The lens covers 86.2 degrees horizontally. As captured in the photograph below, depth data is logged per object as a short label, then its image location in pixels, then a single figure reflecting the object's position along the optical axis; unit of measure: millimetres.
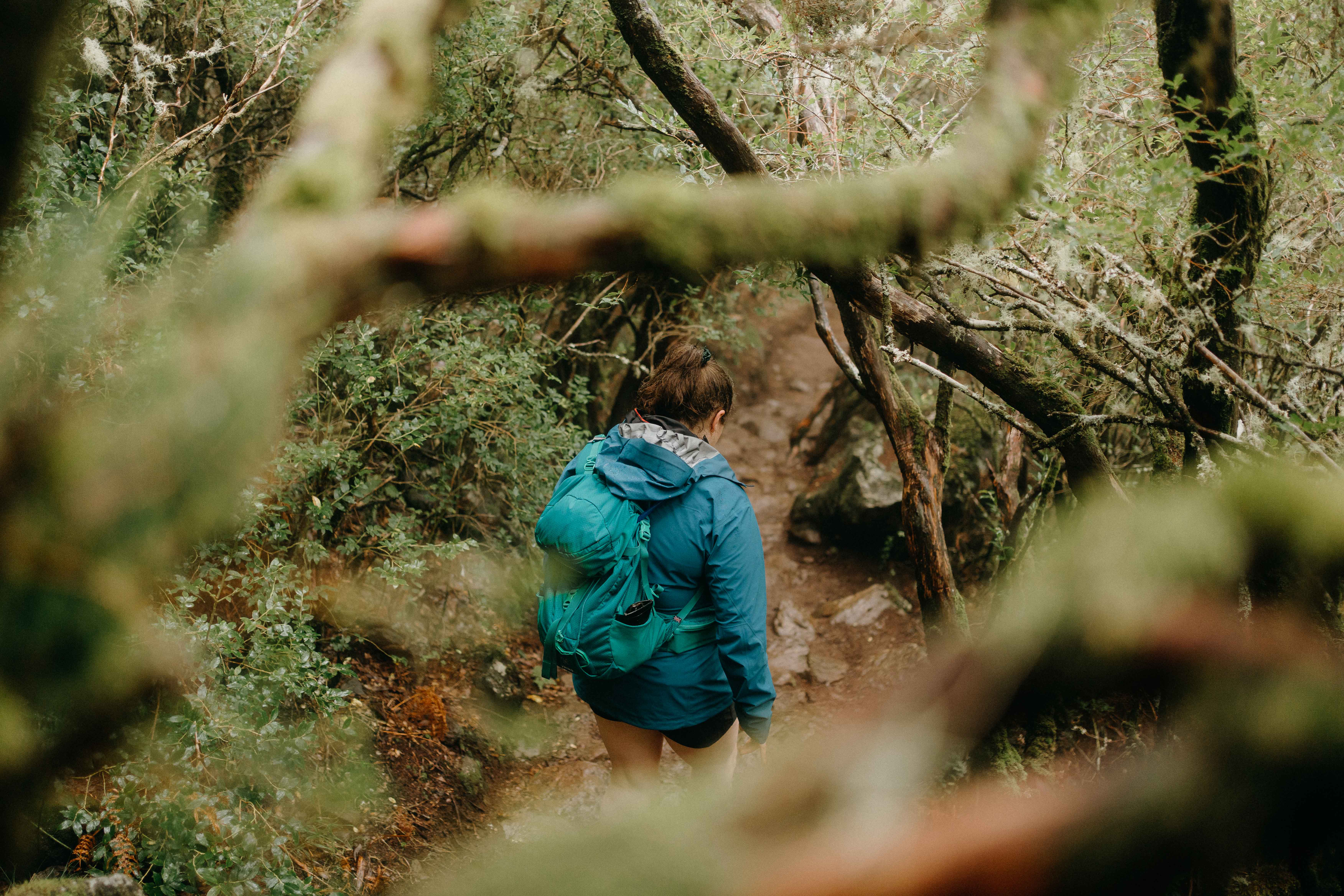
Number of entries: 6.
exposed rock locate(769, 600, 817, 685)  5602
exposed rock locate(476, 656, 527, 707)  4945
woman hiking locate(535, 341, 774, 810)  2697
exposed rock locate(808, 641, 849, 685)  5527
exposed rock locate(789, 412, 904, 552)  6645
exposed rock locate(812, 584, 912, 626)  6051
